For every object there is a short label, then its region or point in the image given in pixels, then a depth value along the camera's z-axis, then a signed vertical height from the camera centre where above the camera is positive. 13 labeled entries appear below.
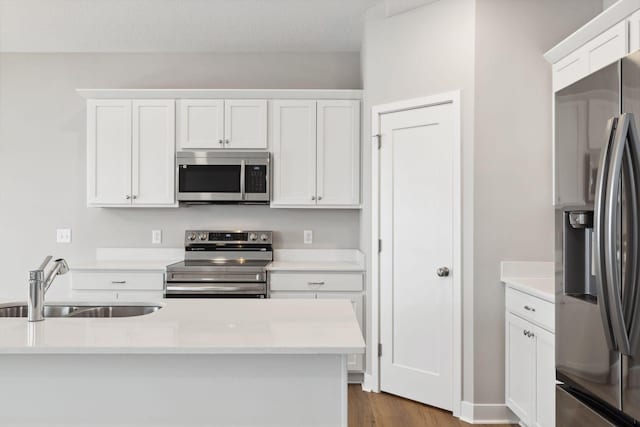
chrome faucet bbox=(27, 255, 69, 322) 1.91 -0.29
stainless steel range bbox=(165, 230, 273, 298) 3.80 -0.45
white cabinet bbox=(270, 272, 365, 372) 3.90 -0.51
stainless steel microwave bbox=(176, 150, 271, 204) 4.14 +0.35
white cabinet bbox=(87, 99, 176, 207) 4.18 +0.54
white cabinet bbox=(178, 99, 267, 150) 4.16 +0.77
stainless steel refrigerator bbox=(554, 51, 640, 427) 1.50 -0.08
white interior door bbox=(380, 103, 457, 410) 3.32 -0.21
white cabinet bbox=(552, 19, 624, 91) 2.15 +0.78
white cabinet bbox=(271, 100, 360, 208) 4.16 +0.62
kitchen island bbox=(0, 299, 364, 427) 1.67 -0.55
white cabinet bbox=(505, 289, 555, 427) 2.52 -0.76
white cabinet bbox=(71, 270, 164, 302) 3.90 -0.49
